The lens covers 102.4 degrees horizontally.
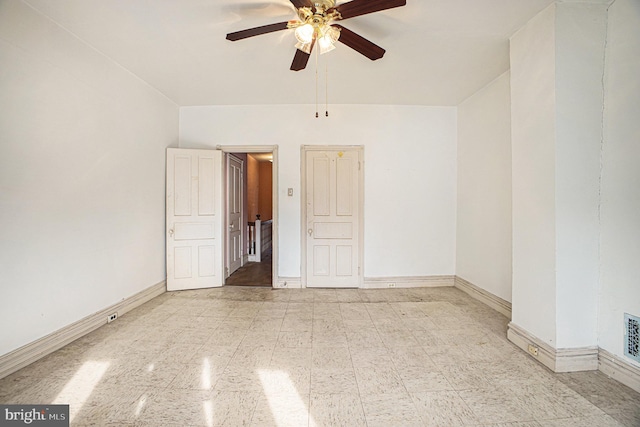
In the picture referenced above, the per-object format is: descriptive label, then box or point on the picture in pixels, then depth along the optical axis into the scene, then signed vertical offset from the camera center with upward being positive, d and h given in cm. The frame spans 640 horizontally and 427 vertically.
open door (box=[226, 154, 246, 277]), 480 -12
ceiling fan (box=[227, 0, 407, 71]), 179 +139
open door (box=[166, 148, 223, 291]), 395 -18
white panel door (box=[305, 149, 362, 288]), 421 -7
